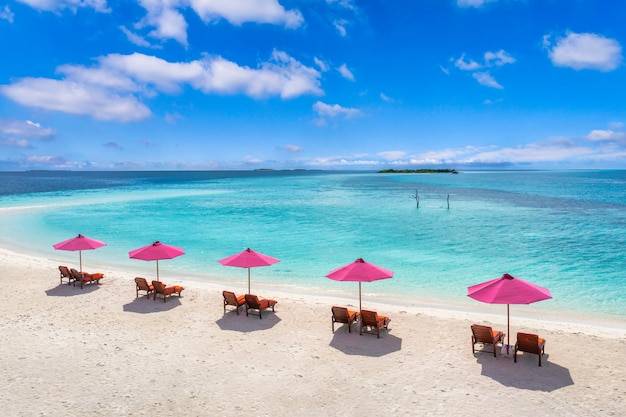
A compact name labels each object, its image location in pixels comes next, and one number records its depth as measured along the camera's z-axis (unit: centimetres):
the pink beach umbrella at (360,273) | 1011
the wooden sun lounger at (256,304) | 1172
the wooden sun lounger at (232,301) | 1195
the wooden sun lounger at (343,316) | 1055
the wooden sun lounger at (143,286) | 1335
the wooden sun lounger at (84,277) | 1472
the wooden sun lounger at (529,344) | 868
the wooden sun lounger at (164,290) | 1306
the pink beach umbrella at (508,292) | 843
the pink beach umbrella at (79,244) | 1430
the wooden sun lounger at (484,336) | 903
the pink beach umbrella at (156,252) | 1283
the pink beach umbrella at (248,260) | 1173
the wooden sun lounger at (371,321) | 1024
